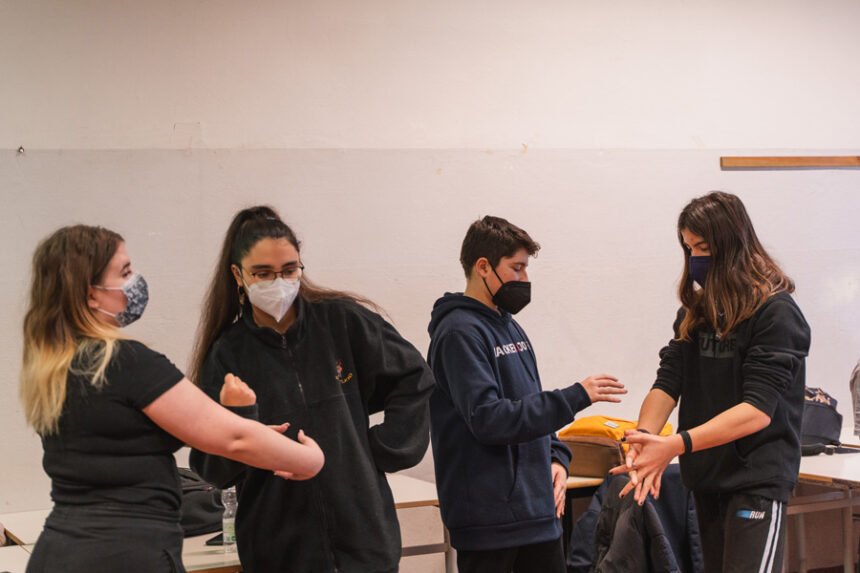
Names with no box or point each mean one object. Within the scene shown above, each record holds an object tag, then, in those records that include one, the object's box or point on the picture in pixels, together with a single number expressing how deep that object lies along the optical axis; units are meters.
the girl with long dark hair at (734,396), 2.23
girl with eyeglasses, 1.95
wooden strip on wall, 4.62
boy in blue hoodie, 2.42
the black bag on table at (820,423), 3.90
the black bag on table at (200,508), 2.86
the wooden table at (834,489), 3.35
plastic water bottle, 2.68
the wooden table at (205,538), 2.50
